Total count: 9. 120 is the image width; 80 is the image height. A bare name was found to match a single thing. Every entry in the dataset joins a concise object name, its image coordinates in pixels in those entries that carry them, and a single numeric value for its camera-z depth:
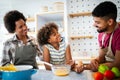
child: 2.01
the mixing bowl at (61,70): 1.49
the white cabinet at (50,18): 3.49
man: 1.98
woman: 1.98
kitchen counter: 1.43
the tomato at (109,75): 1.39
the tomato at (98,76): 1.33
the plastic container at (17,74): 1.27
